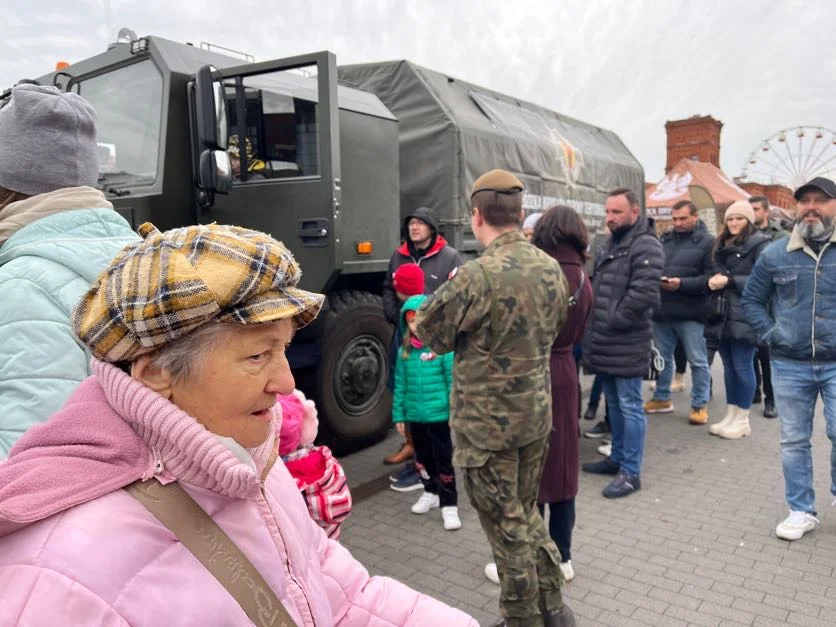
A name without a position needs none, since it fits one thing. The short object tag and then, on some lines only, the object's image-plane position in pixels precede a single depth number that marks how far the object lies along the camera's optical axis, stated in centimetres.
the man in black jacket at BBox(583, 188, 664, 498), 427
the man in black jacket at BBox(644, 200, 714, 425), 569
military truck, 415
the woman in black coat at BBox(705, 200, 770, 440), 556
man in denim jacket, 355
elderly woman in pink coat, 86
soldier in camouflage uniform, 255
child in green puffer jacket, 381
